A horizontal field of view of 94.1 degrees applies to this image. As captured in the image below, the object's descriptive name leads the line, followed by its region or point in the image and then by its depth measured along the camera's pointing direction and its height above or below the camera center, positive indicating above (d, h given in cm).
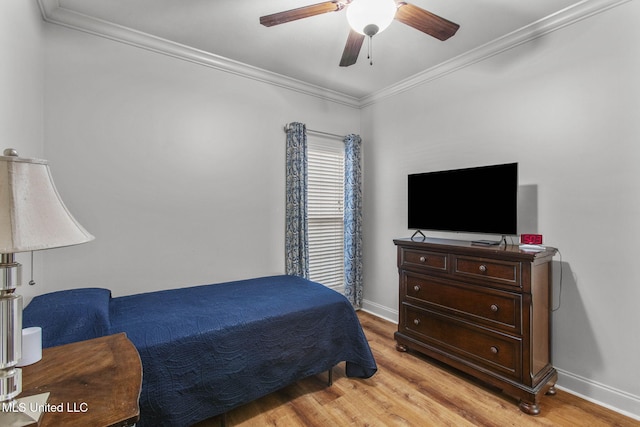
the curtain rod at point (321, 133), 340 +97
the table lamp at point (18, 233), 73 -5
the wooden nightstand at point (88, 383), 84 -57
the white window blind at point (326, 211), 367 +1
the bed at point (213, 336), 159 -78
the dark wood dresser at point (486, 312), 205 -78
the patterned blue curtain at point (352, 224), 383 -16
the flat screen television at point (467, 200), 232 +10
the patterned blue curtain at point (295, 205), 334 +8
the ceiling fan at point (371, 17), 155 +115
